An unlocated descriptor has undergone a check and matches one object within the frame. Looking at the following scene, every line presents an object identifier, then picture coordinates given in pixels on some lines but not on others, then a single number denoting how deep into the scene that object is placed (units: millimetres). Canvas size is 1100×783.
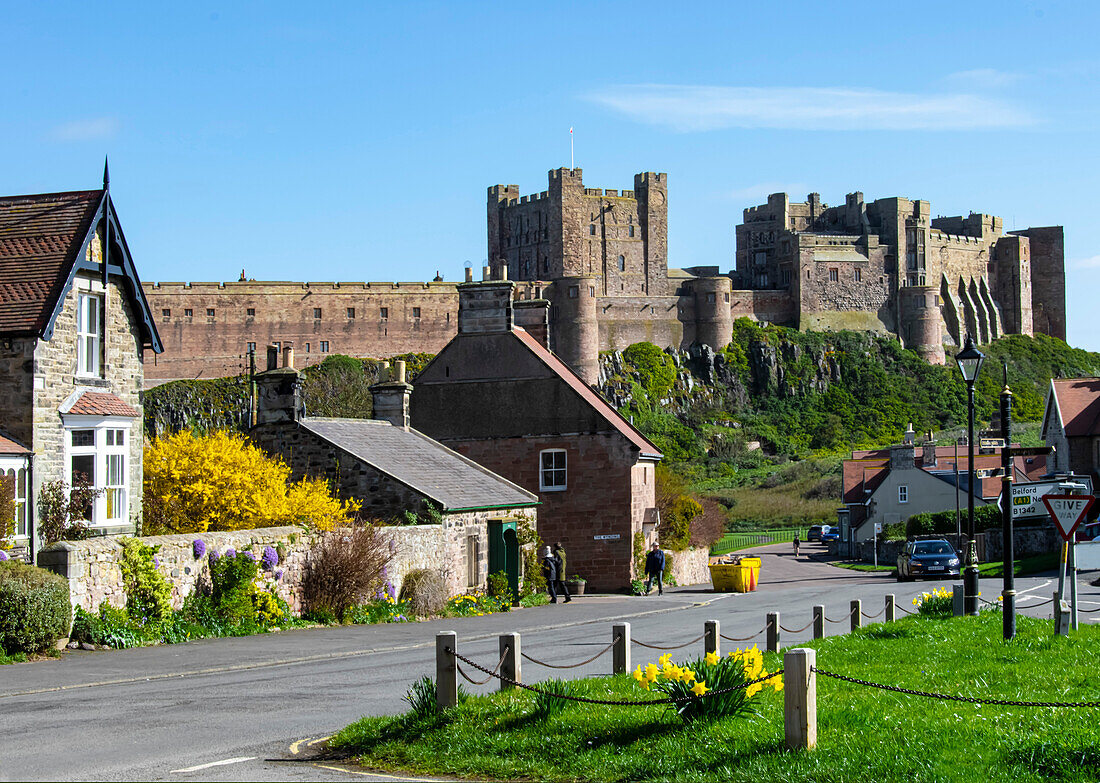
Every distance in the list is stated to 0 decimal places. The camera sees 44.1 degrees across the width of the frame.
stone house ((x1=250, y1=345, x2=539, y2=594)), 27281
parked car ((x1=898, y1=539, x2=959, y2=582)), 39281
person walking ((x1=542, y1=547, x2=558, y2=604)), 29750
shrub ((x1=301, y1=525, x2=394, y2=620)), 22984
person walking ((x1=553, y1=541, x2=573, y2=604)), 30305
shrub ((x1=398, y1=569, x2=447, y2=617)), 25000
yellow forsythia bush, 25016
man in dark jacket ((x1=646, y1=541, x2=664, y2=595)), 33062
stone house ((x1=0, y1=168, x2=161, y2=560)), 23000
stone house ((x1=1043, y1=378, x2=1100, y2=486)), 54062
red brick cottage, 34312
